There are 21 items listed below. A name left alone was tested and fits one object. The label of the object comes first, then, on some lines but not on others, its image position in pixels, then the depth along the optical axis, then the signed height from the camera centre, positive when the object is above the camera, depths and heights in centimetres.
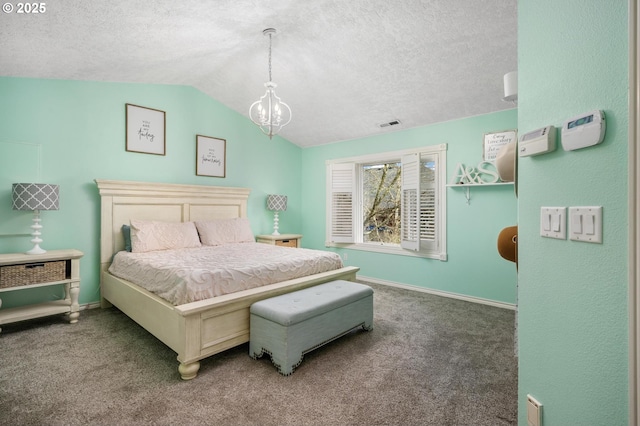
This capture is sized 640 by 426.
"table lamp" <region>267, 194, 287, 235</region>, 502 +13
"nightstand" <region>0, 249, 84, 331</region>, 274 -60
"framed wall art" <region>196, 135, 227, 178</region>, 444 +81
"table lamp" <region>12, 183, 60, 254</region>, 287 +11
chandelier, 292 +99
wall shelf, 372 +33
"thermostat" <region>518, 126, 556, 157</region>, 117 +27
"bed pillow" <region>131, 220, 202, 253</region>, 342 -27
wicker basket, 272 -56
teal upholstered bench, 213 -81
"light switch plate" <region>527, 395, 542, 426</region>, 125 -81
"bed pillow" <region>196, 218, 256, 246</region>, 402 -26
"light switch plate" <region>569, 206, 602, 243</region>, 99 -4
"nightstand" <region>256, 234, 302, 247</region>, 481 -43
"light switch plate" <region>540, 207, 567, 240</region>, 112 -4
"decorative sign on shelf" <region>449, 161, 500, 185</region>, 365 +46
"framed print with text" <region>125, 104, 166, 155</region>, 381 +102
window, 417 +15
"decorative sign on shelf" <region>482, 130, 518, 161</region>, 352 +82
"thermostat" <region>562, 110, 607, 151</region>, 96 +27
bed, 210 -63
